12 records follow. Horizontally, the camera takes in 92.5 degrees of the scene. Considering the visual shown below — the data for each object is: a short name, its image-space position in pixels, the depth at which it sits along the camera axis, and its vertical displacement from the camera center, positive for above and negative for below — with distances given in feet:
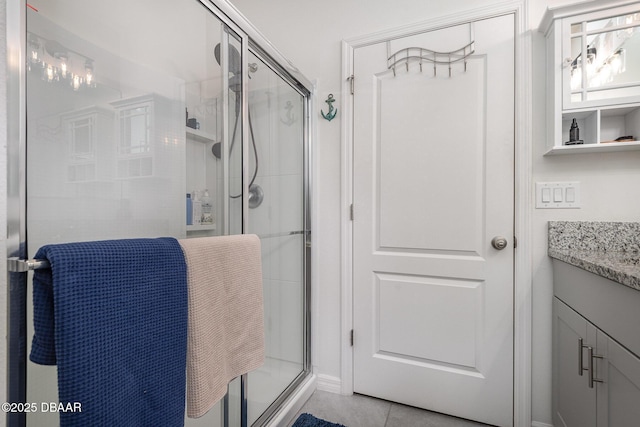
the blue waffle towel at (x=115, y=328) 1.76 -0.75
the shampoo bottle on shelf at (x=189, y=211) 3.37 +0.01
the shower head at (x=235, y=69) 3.86 +1.83
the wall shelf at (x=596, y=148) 3.93 +0.86
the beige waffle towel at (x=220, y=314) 2.58 -0.99
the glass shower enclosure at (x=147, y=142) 2.18 +0.70
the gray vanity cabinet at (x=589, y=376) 2.60 -1.67
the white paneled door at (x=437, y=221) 4.79 -0.15
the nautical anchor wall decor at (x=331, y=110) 5.74 +1.91
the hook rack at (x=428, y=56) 4.96 +2.62
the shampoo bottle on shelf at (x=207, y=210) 3.54 +0.03
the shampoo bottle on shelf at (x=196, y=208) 3.43 +0.05
